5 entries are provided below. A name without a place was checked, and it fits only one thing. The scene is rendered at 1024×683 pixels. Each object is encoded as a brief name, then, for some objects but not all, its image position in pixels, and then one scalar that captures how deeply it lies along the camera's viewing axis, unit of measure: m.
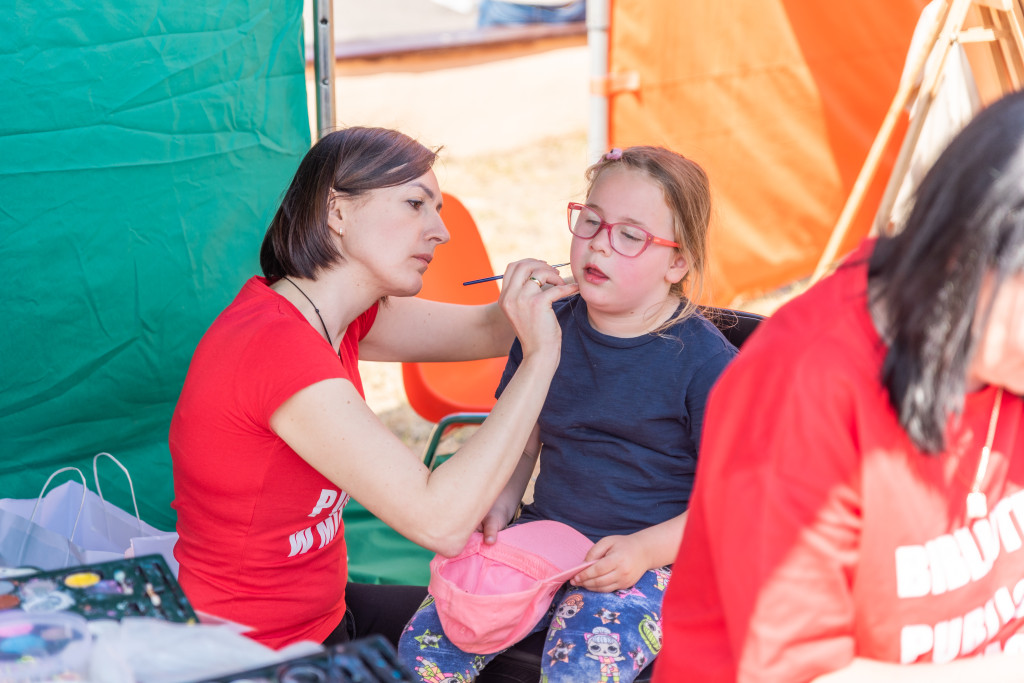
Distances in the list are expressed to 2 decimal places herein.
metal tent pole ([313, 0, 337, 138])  2.50
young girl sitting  1.66
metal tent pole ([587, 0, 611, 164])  3.61
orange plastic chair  2.77
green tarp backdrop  2.14
